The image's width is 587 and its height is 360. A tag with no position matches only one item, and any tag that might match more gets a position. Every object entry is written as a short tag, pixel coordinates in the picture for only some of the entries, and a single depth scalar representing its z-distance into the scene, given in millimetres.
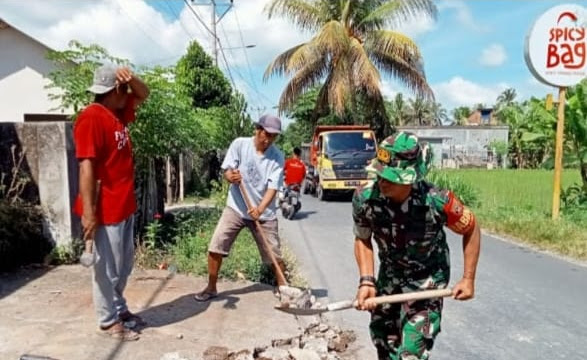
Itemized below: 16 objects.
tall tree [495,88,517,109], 79138
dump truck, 15477
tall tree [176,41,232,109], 19938
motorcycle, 11703
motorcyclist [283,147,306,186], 11766
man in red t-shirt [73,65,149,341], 3512
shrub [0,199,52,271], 5480
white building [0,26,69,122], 17203
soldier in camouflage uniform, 2764
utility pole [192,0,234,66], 24075
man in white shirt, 4887
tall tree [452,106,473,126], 68562
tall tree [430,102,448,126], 67438
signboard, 9516
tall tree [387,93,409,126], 58634
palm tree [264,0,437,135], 19656
